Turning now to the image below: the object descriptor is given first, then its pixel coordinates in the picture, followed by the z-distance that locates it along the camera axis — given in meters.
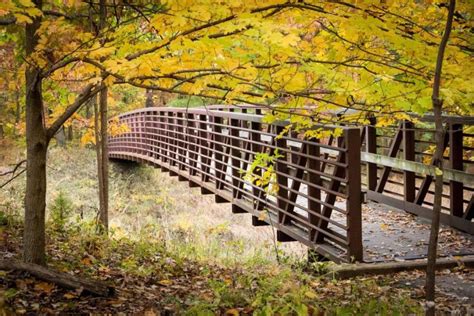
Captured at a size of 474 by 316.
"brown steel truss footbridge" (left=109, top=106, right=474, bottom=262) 6.32
